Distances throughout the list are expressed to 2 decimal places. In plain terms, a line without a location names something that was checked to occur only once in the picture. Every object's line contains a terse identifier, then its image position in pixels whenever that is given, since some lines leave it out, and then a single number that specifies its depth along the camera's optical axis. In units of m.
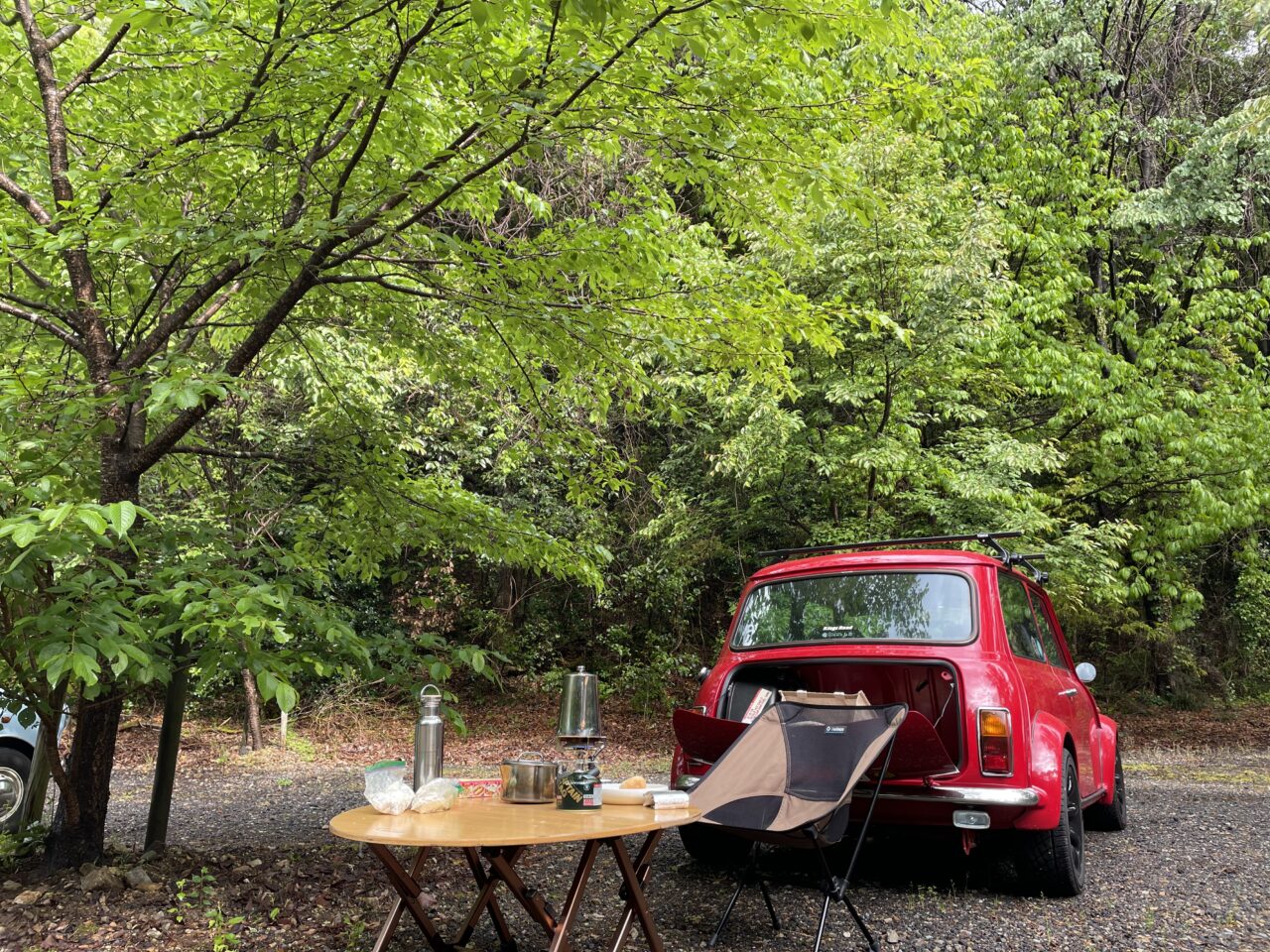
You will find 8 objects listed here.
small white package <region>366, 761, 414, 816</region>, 3.00
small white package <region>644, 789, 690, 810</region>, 3.22
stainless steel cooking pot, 3.28
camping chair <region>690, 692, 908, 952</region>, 3.45
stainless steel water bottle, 3.19
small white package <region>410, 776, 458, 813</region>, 3.03
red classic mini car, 3.96
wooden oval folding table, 2.58
